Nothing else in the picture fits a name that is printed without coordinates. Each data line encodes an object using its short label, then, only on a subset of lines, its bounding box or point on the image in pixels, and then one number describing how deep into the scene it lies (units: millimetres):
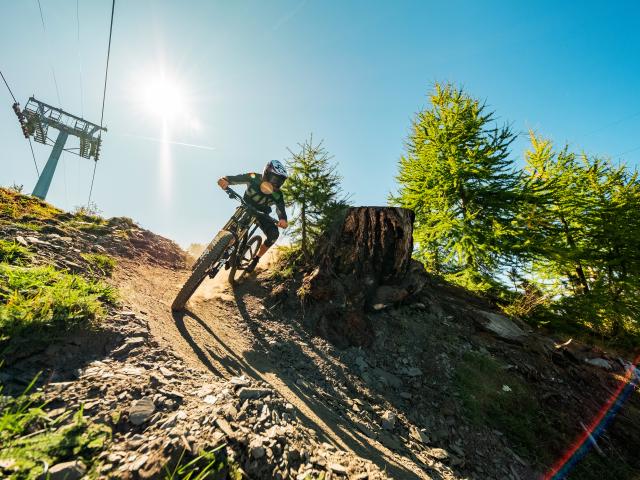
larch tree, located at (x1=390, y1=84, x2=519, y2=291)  9078
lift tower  19250
